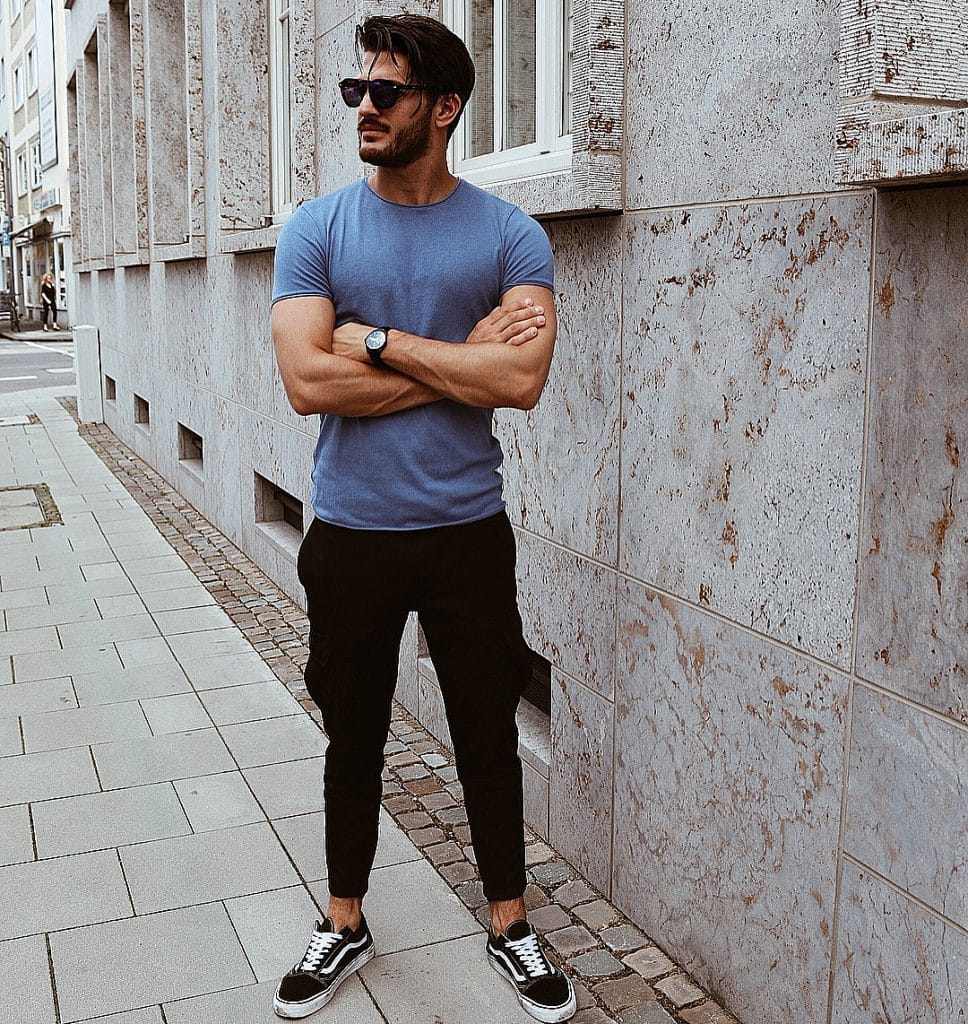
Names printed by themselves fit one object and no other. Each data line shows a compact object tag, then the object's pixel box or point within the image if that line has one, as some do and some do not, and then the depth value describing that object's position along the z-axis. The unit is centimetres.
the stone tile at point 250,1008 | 331
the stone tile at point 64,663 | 614
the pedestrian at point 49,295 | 4712
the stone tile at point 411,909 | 371
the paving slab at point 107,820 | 432
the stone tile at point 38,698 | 563
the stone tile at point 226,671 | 601
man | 306
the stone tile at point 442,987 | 333
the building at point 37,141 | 4562
